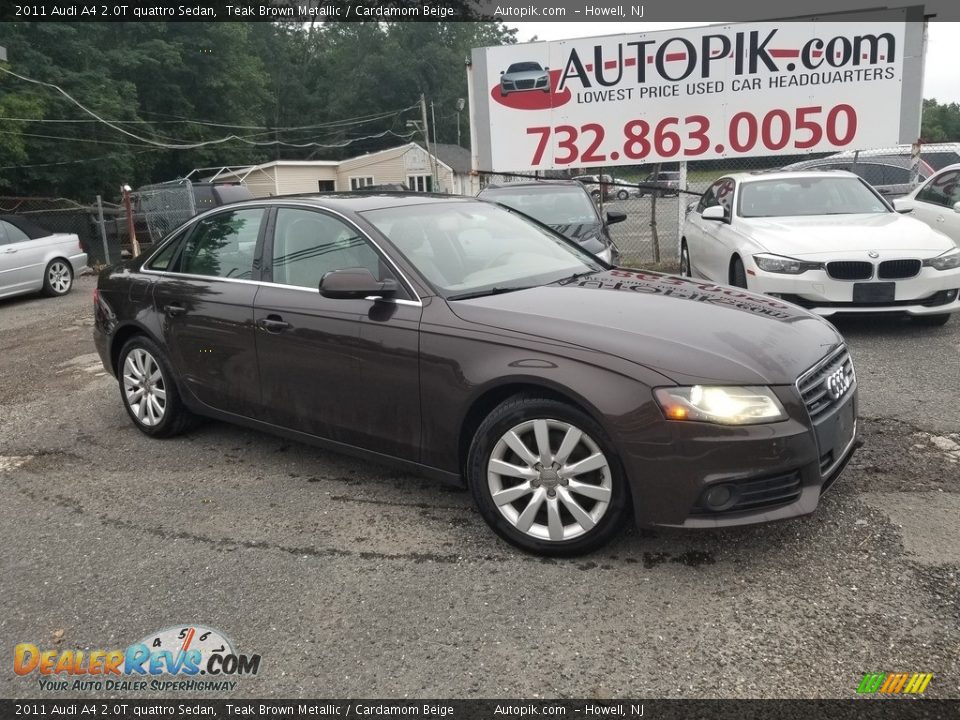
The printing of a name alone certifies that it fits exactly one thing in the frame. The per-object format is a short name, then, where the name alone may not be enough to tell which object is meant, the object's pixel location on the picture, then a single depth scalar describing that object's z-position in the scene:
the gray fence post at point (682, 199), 11.70
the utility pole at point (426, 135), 43.24
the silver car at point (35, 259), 11.60
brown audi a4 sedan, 3.00
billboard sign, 10.99
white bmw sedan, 6.62
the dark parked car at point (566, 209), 8.90
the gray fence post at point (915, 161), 11.12
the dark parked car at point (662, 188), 10.94
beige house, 40.94
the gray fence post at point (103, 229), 16.56
